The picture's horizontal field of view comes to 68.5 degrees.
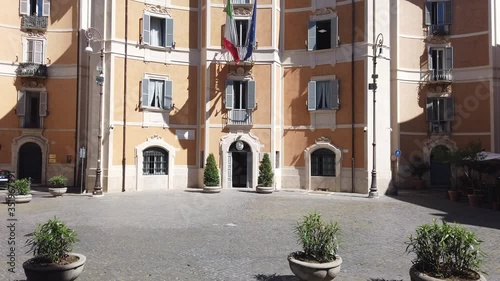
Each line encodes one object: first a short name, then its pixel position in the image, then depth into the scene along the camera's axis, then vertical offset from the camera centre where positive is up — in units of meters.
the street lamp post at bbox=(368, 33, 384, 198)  20.25 +3.59
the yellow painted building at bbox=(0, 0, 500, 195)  21.78 +4.01
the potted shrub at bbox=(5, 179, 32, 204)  16.17 -1.70
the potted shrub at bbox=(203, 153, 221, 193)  21.22 -1.50
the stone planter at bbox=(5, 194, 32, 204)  16.11 -2.06
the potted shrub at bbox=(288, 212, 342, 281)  6.28 -1.83
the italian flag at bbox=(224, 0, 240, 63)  22.23 +7.39
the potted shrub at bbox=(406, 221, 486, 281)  5.64 -1.61
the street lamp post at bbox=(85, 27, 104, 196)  19.97 +3.02
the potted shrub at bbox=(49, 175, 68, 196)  19.39 -1.83
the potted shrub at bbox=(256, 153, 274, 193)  21.22 -1.44
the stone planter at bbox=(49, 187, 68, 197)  19.38 -2.06
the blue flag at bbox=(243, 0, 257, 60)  22.05 +7.12
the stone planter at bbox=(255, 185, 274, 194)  21.12 -2.11
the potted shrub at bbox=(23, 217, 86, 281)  6.01 -1.80
